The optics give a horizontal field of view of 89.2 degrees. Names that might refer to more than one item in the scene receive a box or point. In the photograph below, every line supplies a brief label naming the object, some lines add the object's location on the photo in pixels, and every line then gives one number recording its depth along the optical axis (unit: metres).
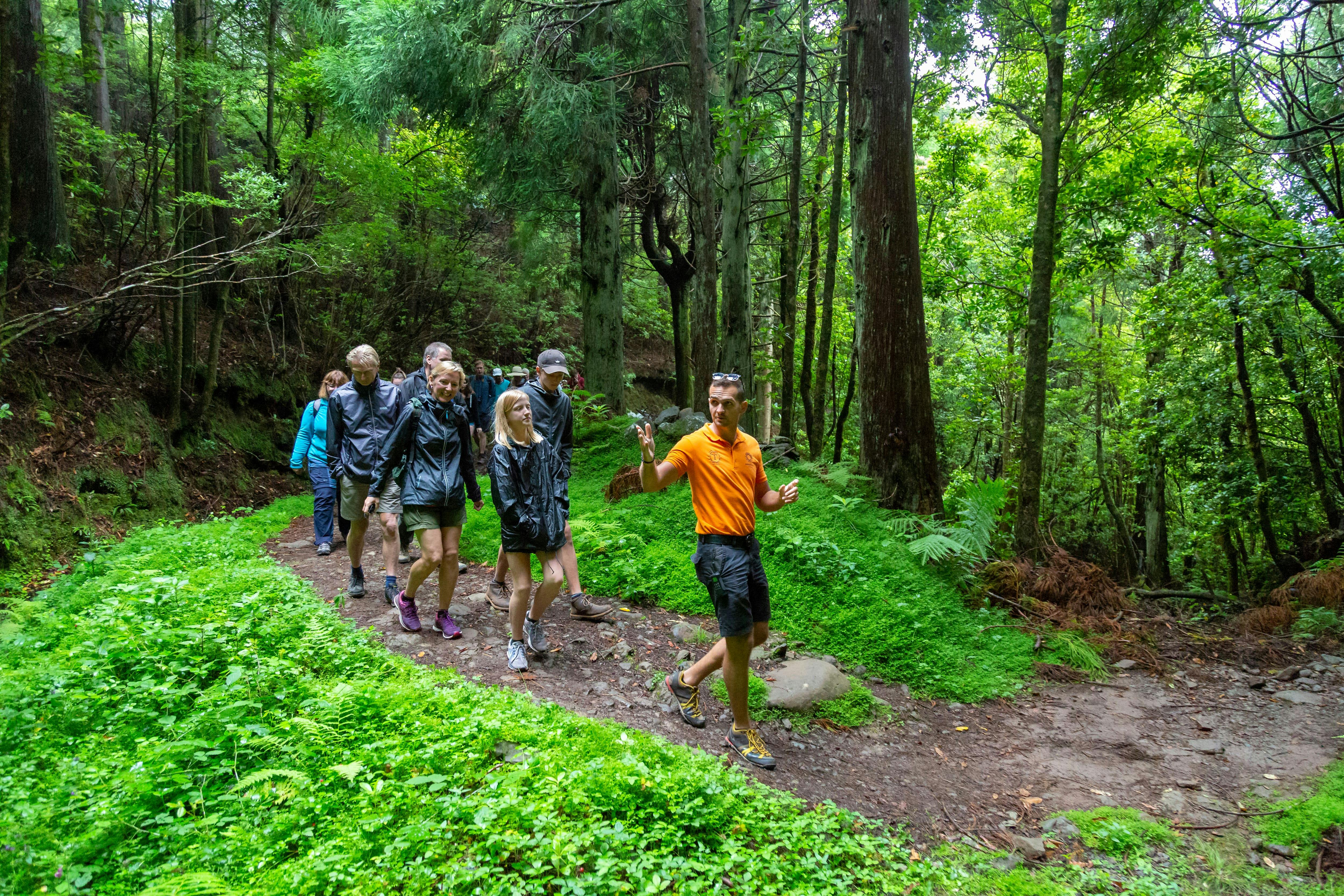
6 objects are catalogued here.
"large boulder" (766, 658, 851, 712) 5.33
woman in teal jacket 8.72
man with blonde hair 6.50
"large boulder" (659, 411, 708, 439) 10.59
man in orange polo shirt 4.30
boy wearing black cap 5.95
